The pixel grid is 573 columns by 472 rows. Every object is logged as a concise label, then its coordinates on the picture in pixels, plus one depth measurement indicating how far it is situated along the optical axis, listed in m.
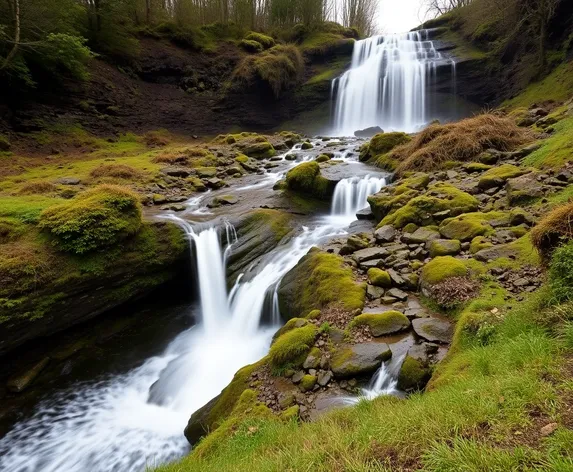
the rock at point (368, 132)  24.98
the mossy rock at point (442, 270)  5.47
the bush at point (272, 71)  30.50
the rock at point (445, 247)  6.26
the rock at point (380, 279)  6.10
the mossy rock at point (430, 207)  7.80
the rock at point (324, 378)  4.52
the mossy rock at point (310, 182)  12.61
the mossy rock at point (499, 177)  8.44
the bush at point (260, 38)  34.84
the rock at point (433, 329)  4.66
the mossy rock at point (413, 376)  4.12
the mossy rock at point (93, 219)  7.85
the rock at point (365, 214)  10.53
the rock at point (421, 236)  7.04
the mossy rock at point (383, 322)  5.05
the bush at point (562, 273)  3.34
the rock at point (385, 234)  7.67
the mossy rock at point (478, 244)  5.99
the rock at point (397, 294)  5.72
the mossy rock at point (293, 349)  4.98
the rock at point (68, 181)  12.72
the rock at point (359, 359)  4.52
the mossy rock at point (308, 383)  4.53
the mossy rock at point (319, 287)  5.96
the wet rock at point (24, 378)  7.16
